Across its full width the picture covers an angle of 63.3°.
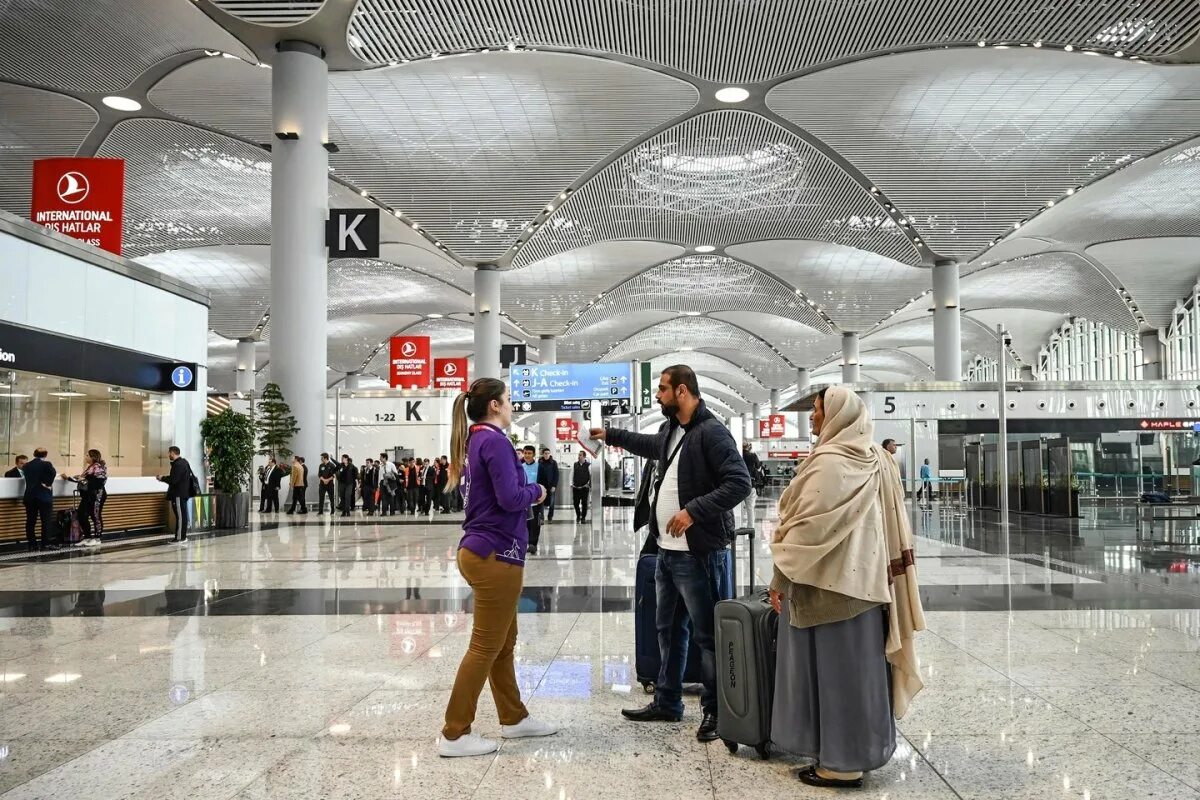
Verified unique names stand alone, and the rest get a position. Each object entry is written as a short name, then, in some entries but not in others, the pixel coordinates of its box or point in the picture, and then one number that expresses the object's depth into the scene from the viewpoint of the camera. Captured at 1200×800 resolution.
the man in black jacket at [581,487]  20.42
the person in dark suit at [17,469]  12.95
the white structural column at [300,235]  18.39
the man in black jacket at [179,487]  14.46
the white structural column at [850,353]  49.78
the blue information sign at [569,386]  21.70
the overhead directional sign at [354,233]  18.33
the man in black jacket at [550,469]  17.41
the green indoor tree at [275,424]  18.27
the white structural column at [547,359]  47.75
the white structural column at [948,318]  34.06
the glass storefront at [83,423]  13.42
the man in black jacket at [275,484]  18.81
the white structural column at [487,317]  34.53
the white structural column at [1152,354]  41.78
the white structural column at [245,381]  48.59
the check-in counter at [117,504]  12.79
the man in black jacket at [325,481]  20.41
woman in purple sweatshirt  3.83
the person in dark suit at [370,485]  23.78
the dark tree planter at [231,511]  17.16
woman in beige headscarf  3.51
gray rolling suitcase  3.84
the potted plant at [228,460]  17.14
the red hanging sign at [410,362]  37.06
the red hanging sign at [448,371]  42.66
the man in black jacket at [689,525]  4.14
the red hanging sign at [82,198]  15.67
